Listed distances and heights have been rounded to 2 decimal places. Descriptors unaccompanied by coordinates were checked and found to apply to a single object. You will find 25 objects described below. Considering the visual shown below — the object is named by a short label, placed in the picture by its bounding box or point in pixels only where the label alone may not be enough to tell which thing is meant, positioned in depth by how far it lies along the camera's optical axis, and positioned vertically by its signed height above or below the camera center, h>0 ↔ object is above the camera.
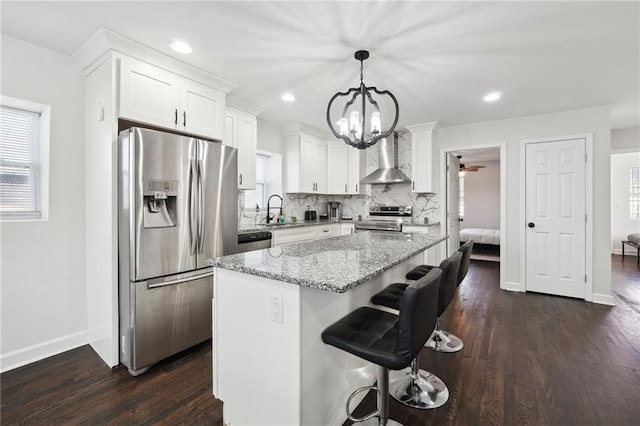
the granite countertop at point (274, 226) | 3.57 -0.19
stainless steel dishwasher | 3.16 -0.33
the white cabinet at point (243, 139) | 3.54 +0.91
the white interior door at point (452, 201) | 4.84 +0.19
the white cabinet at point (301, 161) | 4.71 +0.83
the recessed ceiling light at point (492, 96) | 3.35 +1.35
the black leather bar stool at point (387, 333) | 1.25 -0.61
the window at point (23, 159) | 2.30 +0.43
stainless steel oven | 4.70 -0.12
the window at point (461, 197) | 8.82 +0.45
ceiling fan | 7.27 +1.10
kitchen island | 1.38 -0.62
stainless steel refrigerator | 2.18 -0.22
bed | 6.77 -0.57
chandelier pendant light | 2.28 +0.70
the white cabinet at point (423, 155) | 4.60 +0.90
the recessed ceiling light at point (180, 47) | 2.29 +1.32
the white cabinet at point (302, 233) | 3.86 -0.32
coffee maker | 5.63 +0.04
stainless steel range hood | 4.95 +0.86
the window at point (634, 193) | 6.66 +0.44
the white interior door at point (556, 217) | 3.88 -0.07
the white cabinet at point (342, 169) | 5.22 +0.77
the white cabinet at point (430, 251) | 4.42 -0.61
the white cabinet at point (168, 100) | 2.33 +0.99
